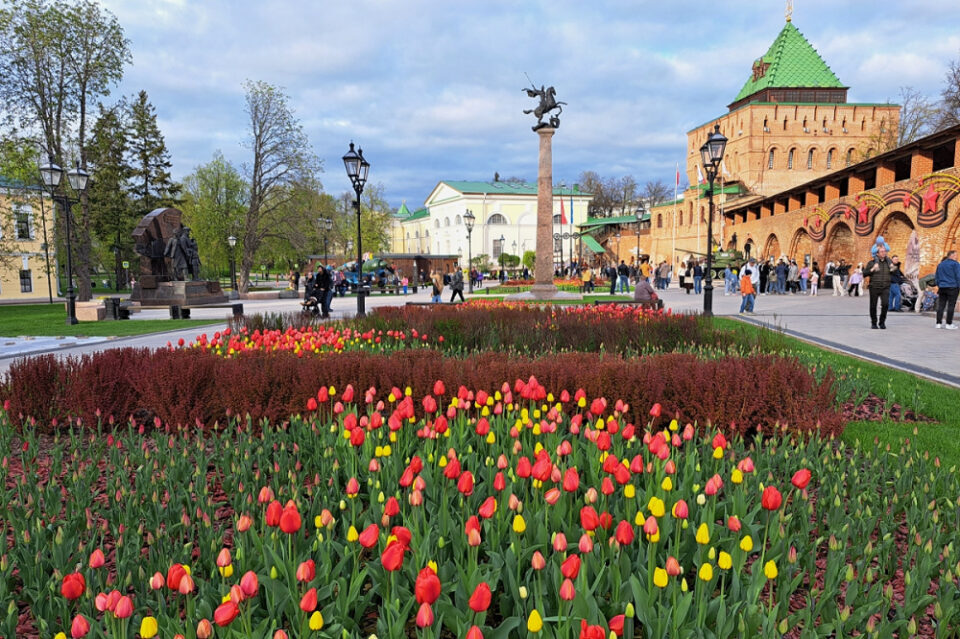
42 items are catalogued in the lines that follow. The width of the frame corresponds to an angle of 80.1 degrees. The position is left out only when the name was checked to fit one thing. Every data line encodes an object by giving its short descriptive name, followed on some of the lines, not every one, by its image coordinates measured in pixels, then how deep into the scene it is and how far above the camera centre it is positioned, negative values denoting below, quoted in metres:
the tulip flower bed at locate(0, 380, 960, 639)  2.02 -1.21
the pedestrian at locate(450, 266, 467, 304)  25.23 -0.31
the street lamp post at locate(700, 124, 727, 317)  14.02 +2.94
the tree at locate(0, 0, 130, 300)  23.80 +9.30
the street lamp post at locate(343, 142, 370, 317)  16.25 +3.14
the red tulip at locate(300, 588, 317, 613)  1.67 -0.95
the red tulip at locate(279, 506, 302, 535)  2.07 -0.89
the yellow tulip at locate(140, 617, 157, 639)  1.58 -0.97
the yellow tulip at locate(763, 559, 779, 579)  1.93 -1.00
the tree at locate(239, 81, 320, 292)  37.94 +7.36
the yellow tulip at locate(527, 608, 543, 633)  1.51 -0.92
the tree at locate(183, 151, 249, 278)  41.59 +5.10
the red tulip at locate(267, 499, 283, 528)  2.24 -0.93
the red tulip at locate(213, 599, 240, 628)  1.56 -0.93
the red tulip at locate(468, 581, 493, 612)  1.59 -0.90
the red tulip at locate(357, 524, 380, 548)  2.00 -0.91
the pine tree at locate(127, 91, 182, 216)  49.78 +10.51
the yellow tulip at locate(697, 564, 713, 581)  1.91 -1.00
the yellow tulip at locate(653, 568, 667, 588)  1.82 -0.97
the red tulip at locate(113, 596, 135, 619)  1.72 -1.00
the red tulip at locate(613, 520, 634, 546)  2.10 -0.95
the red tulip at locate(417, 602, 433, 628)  1.58 -0.95
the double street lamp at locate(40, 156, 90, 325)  17.91 +3.14
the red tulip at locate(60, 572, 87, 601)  1.78 -0.96
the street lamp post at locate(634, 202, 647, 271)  76.06 +9.25
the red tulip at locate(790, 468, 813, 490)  2.63 -0.95
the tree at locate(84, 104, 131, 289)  43.22 +5.87
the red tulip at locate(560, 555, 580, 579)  1.77 -0.91
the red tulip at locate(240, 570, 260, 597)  1.75 -0.94
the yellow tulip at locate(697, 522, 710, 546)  2.07 -0.95
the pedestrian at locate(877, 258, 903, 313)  18.44 -0.52
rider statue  25.20 +7.52
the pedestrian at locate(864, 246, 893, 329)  13.55 -0.20
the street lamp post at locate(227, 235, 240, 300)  33.24 +1.28
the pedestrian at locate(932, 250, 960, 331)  13.33 -0.20
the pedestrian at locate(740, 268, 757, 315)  18.77 -0.68
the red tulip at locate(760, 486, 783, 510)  2.38 -0.93
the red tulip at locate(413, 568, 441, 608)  1.62 -0.89
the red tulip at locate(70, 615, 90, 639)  1.61 -0.99
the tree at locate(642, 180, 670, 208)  94.25 +13.60
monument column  25.50 +2.42
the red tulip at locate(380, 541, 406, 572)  1.81 -0.90
